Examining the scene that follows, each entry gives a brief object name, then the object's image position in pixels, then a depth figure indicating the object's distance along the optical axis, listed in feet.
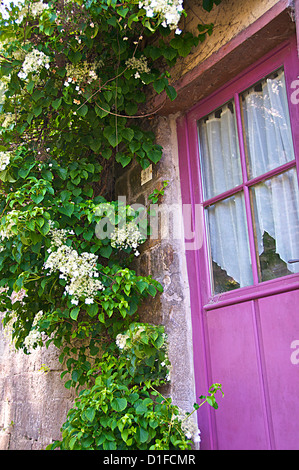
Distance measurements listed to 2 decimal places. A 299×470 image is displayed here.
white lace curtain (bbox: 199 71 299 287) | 7.22
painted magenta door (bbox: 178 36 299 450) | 6.74
